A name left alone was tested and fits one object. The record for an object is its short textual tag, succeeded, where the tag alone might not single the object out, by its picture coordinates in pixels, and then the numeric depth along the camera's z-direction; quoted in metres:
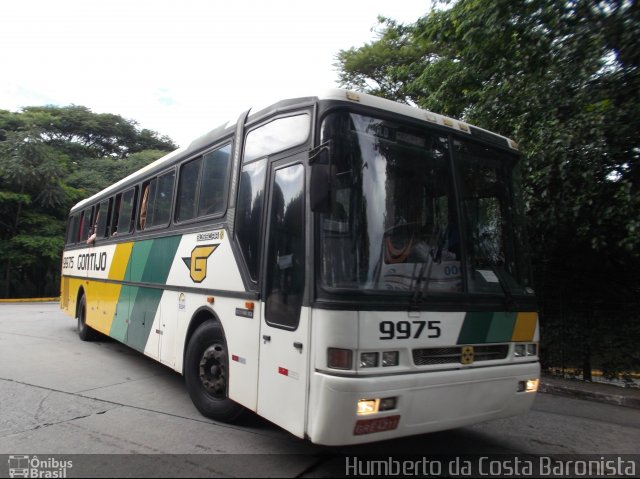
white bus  3.56
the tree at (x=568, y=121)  5.94
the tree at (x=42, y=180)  22.12
